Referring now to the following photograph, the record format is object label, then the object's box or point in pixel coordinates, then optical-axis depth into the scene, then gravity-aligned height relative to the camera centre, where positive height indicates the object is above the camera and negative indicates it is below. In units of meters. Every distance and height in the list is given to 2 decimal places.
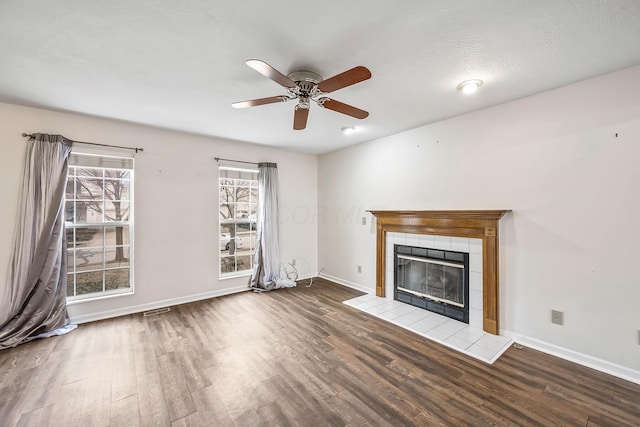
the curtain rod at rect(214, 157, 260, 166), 4.15 +0.92
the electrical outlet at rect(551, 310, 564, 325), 2.45 -1.01
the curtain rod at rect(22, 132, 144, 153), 2.86 +0.91
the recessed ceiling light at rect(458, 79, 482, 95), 2.31 +1.17
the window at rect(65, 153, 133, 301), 3.24 -0.12
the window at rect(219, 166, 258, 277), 4.38 -0.06
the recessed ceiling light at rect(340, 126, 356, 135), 3.59 +1.21
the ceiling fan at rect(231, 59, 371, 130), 1.67 +0.94
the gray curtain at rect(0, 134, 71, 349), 2.77 -0.39
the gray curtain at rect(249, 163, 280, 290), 4.51 -0.36
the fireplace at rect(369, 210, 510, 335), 2.84 -0.20
